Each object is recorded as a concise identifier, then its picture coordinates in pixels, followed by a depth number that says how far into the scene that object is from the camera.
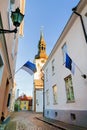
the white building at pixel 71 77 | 4.90
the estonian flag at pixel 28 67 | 5.51
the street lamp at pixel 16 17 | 2.25
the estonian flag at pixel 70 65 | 4.76
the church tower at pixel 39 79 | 20.02
